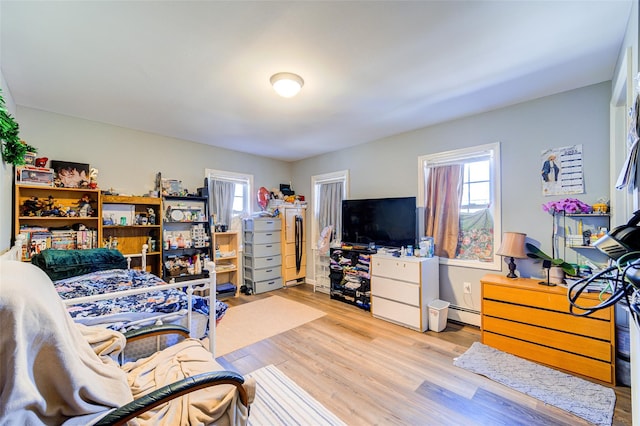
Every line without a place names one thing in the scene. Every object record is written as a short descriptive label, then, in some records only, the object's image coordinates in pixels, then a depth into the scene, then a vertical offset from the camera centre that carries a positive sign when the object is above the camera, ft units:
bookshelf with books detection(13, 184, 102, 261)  9.10 -0.12
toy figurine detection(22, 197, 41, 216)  9.20 +0.25
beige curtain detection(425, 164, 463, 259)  10.61 +0.30
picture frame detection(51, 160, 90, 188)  9.84 +1.58
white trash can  9.57 -3.86
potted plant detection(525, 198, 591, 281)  7.75 -0.03
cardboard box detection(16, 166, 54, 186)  8.92 +1.38
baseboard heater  9.93 -4.02
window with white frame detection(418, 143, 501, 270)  9.77 +0.45
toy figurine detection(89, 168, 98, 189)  10.36 +1.47
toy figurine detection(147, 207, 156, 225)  11.96 -0.10
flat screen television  11.43 -0.37
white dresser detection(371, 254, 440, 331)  9.82 -3.02
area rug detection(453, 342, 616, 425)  5.71 -4.33
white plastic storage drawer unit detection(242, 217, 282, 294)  14.61 -2.39
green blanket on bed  8.34 -1.63
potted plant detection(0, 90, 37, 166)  6.38 +1.97
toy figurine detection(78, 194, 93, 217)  10.18 +0.28
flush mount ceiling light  7.18 +3.73
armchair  2.58 -2.04
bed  5.79 -2.19
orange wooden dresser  6.70 -3.27
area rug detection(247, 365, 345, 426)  5.50 -4.43
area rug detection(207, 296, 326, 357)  9.04 -4.45
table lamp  8.43 -1.13
